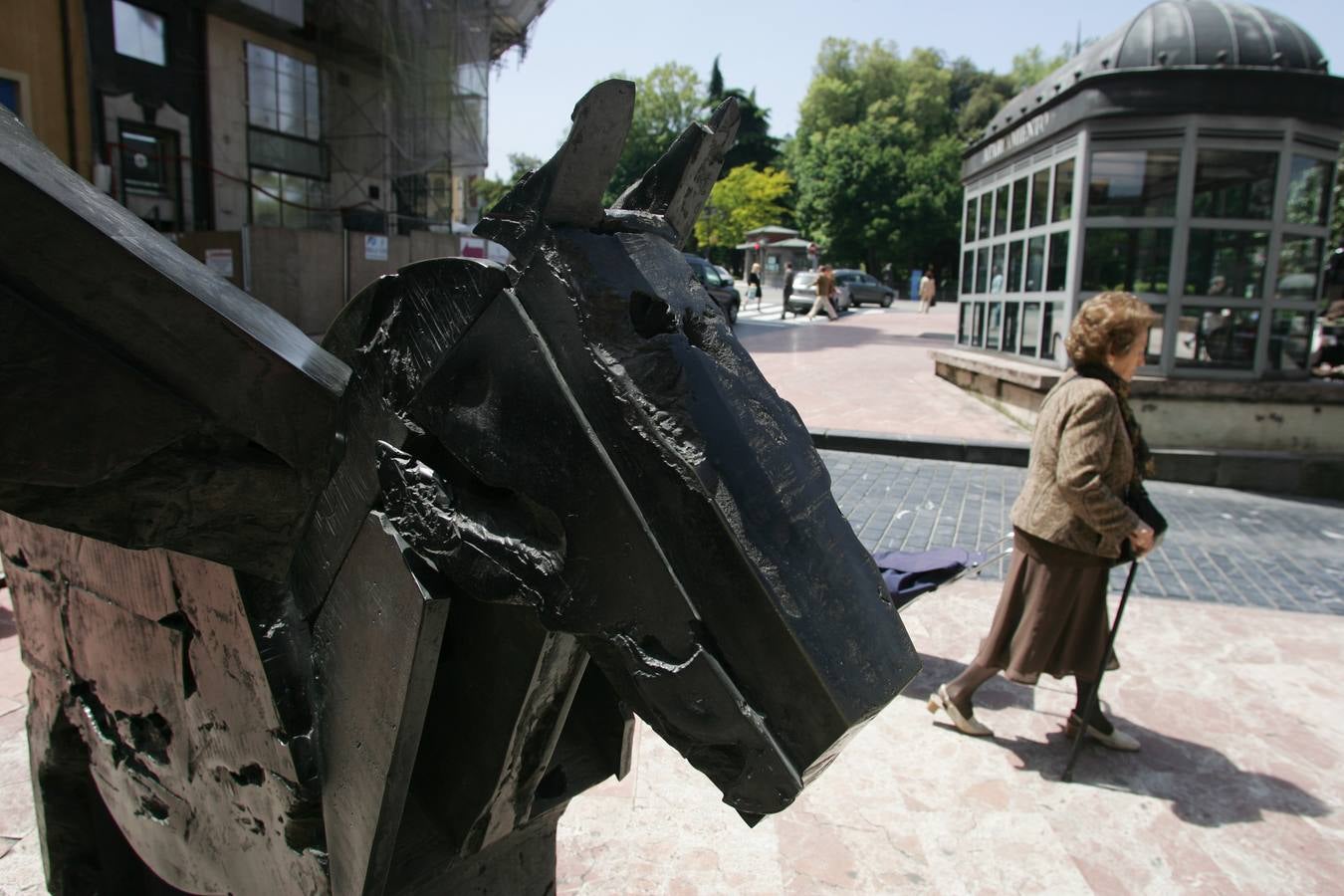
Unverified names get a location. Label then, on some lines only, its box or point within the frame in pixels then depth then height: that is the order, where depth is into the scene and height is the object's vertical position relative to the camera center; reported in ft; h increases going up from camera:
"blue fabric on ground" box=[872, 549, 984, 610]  12.50 -3.63
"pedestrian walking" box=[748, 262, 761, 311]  111.14 +4.10
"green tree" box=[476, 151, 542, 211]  164.96 +24.13
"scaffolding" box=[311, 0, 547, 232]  55.42 +13.87
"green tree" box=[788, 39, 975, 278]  135.74 +19.70
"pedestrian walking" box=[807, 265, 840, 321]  83.10 +2.26
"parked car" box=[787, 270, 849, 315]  90.43 +2.10
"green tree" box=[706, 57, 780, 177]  175.37 +33.67
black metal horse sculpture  2.97 -0.77
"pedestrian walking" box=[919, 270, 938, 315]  96.07 +2.79
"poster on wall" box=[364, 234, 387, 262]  44.70 +2.67
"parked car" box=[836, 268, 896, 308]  107.24 +3.13
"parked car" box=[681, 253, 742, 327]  65.31 +1.89
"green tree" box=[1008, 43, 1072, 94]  195.11 +57.76
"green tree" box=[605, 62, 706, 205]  155.94 +36.77
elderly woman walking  10.61 -2.45
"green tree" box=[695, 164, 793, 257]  137.18 +16.80
